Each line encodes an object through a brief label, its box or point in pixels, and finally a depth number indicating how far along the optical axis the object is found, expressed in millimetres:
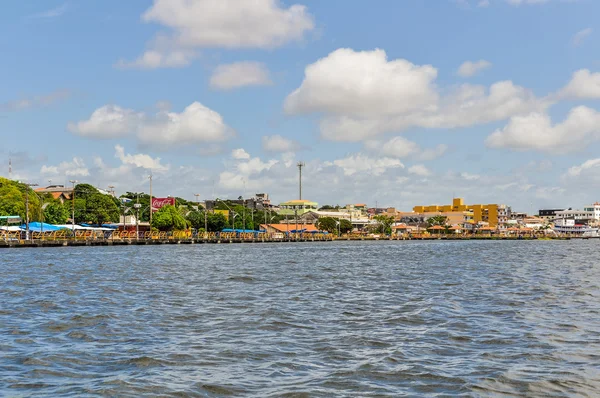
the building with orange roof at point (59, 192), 149338
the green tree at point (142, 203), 158375
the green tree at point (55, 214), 120125
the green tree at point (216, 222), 142750
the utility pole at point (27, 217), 84438
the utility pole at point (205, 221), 135850
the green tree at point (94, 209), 132875
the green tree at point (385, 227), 195625
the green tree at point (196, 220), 144000
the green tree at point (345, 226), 188250
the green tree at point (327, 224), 178500
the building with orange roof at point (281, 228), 166000
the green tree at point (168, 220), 120562
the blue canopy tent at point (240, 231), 137162
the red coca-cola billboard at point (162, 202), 128750
